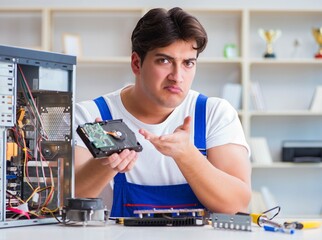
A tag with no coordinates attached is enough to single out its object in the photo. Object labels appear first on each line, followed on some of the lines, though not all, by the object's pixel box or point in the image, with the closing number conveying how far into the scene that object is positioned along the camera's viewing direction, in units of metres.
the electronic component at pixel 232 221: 1.50
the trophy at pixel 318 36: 5.09
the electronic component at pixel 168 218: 1.56
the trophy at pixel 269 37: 5.10
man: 1.81
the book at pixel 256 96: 5.10
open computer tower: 1.58
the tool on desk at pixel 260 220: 1.55
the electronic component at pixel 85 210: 1.56
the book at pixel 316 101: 5.09
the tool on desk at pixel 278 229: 1.48
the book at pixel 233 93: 5.04
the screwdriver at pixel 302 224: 1.52
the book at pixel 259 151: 5.06
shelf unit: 5.25
